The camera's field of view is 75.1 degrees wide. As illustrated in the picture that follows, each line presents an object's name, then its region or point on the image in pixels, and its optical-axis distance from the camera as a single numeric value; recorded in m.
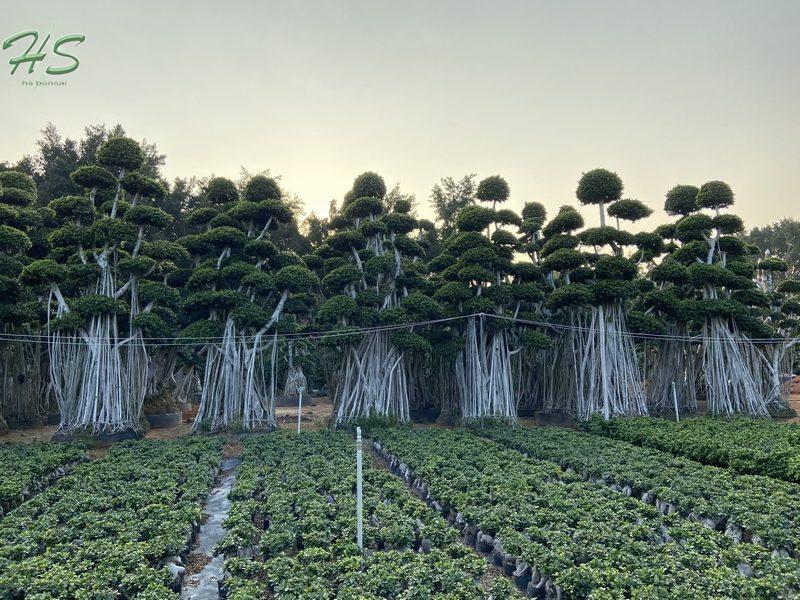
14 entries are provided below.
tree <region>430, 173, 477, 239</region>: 29.75
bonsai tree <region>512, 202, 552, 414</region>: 21.64
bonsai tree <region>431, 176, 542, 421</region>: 18.77
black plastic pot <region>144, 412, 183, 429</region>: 20.72
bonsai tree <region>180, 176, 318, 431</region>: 17.75
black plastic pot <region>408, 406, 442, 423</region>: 22.20
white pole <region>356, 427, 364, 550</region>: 6.20
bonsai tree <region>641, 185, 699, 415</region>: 21.30
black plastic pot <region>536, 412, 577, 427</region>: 19.96
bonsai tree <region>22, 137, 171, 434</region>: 16.16
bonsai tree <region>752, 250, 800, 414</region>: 21.25
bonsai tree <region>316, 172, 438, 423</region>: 18.38
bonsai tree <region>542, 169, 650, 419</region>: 18.72
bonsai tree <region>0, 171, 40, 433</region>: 16.36
